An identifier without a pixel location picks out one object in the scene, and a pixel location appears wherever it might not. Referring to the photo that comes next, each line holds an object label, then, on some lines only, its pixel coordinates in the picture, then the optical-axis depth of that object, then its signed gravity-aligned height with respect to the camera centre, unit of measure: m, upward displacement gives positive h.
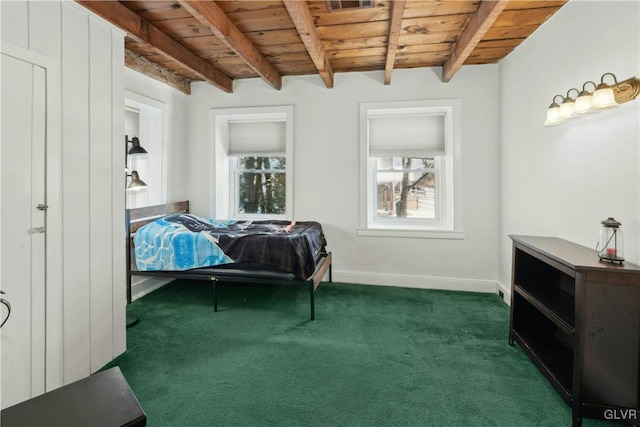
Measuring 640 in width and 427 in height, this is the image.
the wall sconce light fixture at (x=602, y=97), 1.61 +0.64
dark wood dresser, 1.48 -0.63
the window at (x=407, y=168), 3.60 +0.52
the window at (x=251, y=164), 3.98 +0.61
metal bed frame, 2.78 -0.61
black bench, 0.74 -0.52
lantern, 1.58 -0.16
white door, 1.54 -0.11
